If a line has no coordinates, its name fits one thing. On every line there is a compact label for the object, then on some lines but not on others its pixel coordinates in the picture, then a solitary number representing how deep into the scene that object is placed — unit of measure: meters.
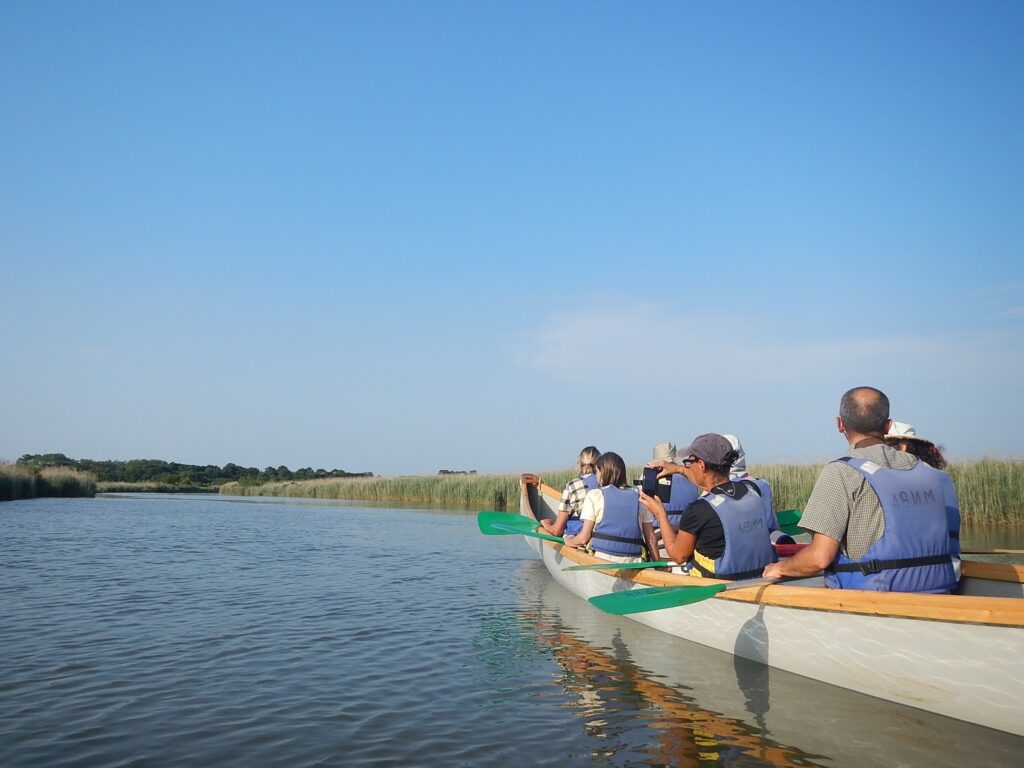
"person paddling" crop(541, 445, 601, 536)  9.30
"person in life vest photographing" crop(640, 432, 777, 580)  5.22
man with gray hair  4.16
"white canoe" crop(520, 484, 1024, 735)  3.74
